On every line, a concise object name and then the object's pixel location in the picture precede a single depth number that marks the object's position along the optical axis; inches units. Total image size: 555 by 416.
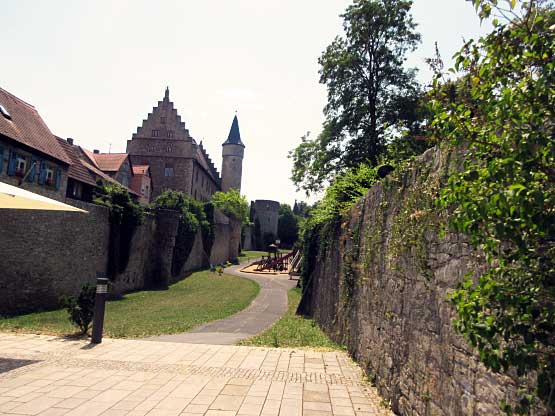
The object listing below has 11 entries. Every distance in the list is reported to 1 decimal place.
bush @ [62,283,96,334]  320.8
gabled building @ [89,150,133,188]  1306.6
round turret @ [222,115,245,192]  2605.8
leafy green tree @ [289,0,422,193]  745.6
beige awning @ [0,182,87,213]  277.6
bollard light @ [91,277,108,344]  290.2
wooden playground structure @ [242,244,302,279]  1379.2
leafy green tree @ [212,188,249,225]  2234.3
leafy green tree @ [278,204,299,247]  2888.8
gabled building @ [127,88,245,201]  1759.4
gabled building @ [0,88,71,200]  665.0
